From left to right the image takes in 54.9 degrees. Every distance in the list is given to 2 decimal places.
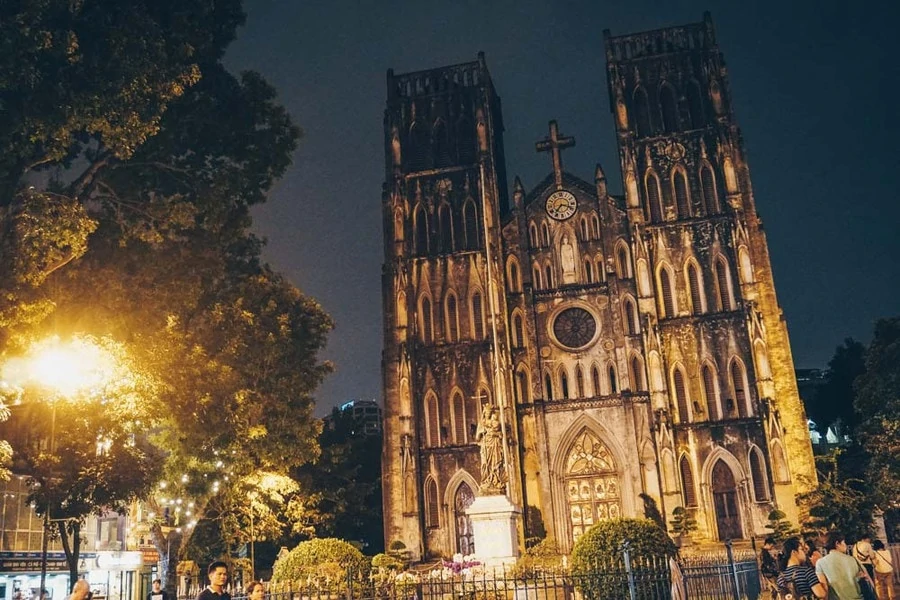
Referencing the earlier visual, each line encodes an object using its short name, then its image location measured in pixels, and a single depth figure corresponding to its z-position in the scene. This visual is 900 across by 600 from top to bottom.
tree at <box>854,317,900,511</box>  28.72
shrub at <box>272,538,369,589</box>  18.06
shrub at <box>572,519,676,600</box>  16.30
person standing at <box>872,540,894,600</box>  11.55
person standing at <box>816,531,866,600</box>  8.64
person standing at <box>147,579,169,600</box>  15.53
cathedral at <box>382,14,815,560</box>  35.72
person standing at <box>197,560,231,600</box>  8.22
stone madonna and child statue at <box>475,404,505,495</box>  20.08
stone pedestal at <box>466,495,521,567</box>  19.19
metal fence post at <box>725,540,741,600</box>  13.34
